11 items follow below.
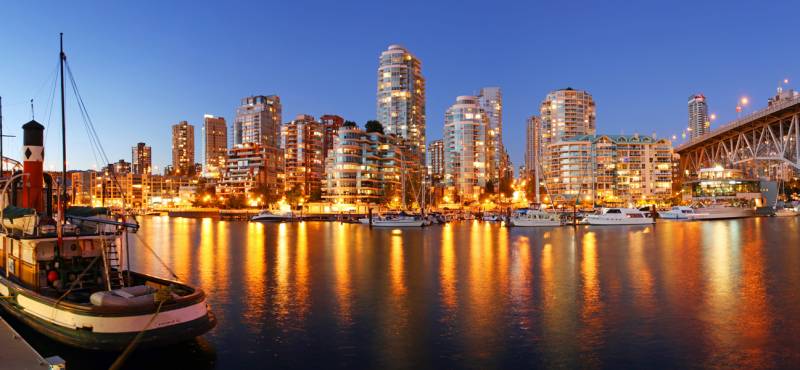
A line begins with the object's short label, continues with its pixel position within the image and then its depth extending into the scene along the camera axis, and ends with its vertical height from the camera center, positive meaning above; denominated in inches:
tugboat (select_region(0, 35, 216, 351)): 575.8 -97.4
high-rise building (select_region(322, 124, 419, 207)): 5836.6 +367.0
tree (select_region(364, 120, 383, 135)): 6505.9 +930.7
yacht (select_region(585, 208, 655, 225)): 3501.5 -110.5
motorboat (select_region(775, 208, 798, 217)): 4698.8 -121.1
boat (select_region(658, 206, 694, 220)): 4141.2 -103.2
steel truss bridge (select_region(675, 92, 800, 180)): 3550.7 +490.5
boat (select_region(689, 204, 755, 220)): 4141.2 -105.1
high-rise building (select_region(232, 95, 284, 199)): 7242.6 +415.1
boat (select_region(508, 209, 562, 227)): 3336.6 -109.9
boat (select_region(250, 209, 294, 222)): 4776.1 -99.4
